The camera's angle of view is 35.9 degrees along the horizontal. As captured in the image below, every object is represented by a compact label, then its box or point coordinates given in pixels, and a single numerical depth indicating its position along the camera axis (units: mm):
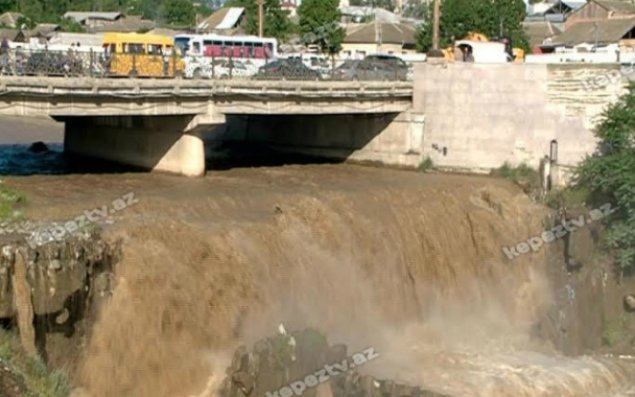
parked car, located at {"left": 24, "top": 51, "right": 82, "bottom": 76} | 27047
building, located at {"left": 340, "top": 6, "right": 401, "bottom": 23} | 122562
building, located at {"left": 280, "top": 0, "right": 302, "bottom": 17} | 165300
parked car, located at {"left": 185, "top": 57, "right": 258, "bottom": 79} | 32906
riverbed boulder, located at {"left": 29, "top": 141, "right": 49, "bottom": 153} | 37125
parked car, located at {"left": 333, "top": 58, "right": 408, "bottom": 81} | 36000
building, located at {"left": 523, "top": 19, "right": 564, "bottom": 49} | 78188
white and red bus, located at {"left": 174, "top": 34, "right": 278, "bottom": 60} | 44625
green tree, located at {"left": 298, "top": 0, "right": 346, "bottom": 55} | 71062
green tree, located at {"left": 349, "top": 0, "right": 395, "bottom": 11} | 164275
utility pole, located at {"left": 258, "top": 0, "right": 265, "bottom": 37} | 60344
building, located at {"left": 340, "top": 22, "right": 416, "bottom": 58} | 80375
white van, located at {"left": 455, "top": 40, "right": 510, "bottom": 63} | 42062
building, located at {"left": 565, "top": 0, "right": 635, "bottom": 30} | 82688
